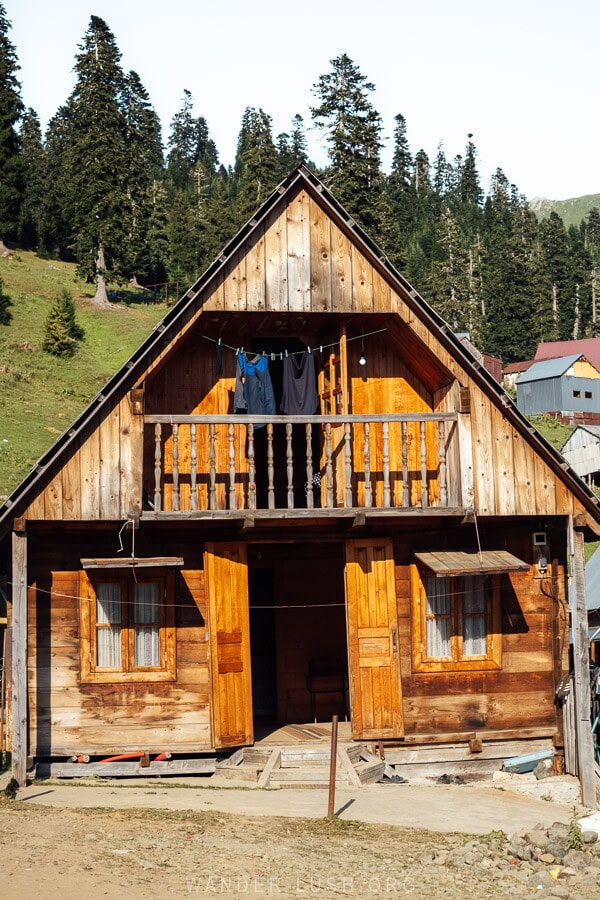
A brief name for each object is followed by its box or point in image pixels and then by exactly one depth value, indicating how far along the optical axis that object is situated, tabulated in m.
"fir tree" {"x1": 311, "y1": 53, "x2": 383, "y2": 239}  69.56
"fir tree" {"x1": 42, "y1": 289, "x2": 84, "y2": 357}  62.28
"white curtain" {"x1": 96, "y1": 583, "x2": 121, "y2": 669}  17.61
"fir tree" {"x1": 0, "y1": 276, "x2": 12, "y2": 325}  66.38
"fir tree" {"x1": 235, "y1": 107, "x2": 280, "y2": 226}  91.06
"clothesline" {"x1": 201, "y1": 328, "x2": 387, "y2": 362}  18.38
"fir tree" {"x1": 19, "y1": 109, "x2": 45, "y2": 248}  89.56
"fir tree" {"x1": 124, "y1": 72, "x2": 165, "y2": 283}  75.88
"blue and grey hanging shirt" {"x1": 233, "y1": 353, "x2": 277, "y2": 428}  18.12
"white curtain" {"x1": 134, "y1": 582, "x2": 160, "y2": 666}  17.73
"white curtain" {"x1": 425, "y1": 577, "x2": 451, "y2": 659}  18.36
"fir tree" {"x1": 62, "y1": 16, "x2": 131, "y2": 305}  72.75
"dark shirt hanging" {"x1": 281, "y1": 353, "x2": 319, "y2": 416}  18.50
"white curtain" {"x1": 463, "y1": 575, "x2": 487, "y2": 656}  18.47
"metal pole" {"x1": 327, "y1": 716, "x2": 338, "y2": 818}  13.36
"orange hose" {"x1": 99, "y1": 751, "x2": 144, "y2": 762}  17.39
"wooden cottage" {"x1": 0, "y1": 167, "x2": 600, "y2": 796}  16.94
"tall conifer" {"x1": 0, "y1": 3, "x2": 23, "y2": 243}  81.75
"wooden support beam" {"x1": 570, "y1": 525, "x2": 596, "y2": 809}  17.16
